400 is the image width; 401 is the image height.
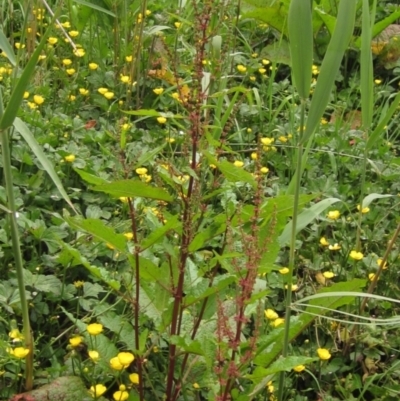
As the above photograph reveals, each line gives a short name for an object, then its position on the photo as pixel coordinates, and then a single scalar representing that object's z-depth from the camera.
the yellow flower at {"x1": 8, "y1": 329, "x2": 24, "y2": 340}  1.49
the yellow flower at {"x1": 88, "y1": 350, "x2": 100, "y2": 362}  1.46
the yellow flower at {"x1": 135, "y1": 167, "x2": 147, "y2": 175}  1.99
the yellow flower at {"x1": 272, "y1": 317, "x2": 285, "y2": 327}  1.68
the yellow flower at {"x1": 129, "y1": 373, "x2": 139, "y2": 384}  1.49
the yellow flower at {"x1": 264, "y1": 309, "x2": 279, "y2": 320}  1.67
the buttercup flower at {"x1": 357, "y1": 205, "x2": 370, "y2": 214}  2.12
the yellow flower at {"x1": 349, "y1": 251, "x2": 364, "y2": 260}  1.93
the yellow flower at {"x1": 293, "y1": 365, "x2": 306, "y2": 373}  1.53
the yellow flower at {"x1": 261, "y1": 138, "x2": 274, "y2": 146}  2.51
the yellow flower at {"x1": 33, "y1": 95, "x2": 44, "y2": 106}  2.50
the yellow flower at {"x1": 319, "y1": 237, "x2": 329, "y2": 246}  2.10
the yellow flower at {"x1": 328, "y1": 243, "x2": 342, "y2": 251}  2.06
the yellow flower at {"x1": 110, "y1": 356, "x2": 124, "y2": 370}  1.45
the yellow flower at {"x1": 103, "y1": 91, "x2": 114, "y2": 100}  2.69
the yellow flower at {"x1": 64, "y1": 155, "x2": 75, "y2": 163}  2.21
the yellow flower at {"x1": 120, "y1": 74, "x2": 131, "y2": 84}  2.80
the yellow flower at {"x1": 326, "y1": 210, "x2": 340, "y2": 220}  2.16
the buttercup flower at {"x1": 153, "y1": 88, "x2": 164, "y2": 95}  2.66
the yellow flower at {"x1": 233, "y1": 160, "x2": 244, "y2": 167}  2.28
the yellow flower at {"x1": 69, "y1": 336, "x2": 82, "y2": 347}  1.51
